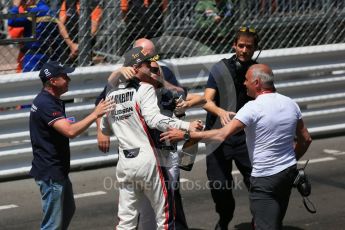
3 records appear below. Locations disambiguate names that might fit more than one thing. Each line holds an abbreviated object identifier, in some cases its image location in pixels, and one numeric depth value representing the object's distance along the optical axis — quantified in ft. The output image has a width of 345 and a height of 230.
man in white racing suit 44.11
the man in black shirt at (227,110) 52.21
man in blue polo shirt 45.78
